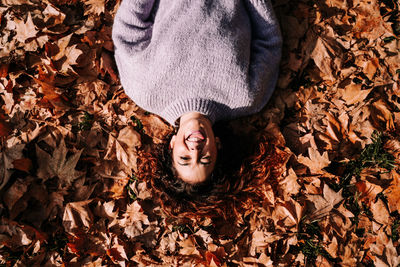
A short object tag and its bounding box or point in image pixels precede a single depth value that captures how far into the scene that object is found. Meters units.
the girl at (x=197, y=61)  2.32
